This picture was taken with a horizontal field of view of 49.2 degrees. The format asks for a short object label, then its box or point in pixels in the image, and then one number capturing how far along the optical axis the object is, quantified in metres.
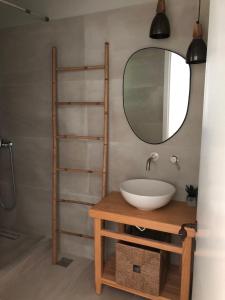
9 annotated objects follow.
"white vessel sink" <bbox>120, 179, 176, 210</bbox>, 1.74
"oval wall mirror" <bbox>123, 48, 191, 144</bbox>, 1.94
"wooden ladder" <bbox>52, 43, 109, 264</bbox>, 2.15
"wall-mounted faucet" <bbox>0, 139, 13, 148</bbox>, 2.62
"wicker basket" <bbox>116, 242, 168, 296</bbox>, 1.82
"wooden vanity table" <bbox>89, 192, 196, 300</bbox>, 1.66
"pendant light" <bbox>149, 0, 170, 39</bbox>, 1.77
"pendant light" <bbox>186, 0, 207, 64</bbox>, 1.68
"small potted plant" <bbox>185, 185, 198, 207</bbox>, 1.90
